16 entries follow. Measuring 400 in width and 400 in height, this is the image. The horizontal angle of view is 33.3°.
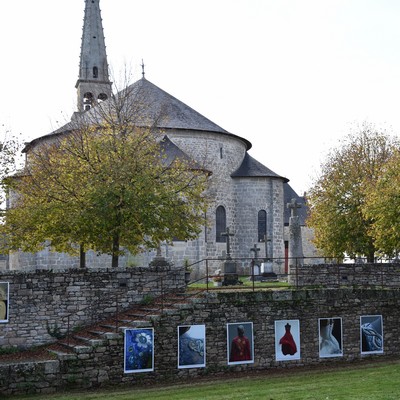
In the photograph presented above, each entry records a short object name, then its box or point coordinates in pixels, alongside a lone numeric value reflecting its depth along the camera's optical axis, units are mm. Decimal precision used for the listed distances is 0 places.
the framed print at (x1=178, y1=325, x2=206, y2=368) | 18938
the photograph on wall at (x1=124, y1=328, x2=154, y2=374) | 18188
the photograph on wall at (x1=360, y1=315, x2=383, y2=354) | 21266
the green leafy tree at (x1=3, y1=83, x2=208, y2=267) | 23359
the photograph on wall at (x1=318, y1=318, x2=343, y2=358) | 20781
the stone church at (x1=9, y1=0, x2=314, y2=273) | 39906
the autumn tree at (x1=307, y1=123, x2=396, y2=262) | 33969
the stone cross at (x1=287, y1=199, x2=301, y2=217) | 26141
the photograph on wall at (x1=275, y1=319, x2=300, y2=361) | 20297
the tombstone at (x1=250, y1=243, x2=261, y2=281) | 34581
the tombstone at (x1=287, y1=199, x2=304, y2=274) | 25500
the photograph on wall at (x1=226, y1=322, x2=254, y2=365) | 19634
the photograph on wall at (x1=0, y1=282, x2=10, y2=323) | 19688
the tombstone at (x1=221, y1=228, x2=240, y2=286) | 25969
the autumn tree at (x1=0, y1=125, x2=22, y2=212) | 26922
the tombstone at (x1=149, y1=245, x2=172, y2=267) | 24166
